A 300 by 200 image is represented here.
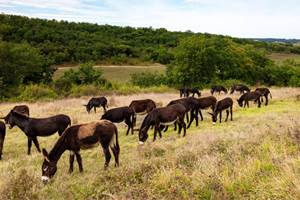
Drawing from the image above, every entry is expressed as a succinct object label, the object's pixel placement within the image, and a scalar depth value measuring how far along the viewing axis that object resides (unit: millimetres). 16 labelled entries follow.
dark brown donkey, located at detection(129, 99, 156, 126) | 18188
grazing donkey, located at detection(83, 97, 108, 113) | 24422
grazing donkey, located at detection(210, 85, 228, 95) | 37625
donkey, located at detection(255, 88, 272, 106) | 25512
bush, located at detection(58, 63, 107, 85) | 56969
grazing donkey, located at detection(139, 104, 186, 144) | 13715
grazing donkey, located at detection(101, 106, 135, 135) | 16450
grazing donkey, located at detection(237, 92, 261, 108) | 23875
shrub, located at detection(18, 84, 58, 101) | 42072
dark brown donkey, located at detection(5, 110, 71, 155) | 14148
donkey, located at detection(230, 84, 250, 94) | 33812
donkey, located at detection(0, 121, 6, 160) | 14031
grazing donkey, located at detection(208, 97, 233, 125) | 18614
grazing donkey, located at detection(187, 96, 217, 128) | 18697
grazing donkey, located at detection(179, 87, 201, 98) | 32753
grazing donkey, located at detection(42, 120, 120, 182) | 10273
